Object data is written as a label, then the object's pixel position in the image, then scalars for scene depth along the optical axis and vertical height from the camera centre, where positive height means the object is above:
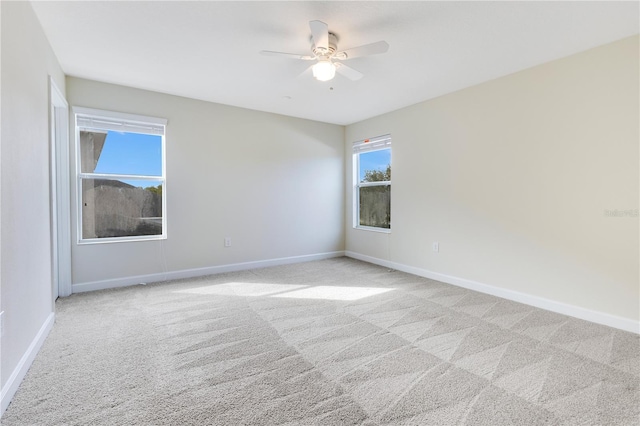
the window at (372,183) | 4.78 +0.36
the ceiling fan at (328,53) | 2.17 +1.18
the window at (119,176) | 3.51 +0.36
